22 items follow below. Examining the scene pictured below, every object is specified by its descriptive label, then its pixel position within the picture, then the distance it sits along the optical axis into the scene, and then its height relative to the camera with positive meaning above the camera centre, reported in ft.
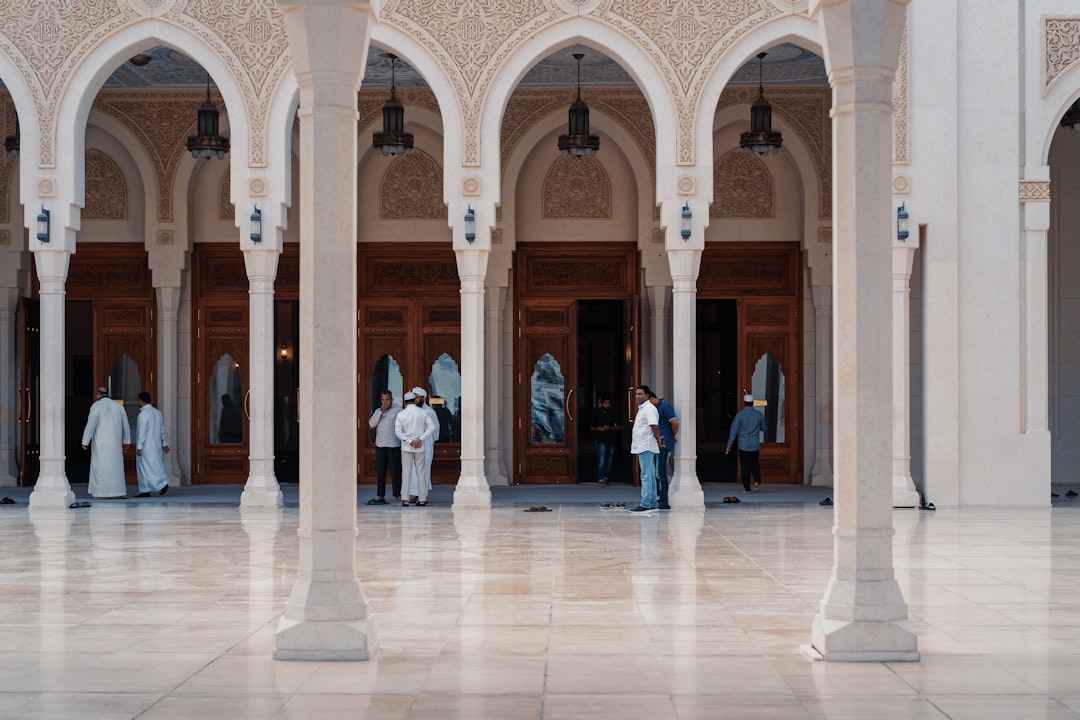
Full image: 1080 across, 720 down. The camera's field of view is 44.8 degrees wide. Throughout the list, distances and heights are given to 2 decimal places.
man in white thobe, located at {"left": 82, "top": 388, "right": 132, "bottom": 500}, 44.04 -2.49
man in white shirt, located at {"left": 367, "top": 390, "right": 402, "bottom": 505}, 42.19 -2.38
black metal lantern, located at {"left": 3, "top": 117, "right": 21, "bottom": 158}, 45.85 +8.05
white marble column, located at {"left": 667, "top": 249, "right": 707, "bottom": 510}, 39.60 -0.21
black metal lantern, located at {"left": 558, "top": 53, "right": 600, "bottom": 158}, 43.04 +7.61
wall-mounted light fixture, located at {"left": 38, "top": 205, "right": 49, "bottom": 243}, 39.37 +4.43
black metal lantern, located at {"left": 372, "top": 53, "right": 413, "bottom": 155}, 43.27 +7.80
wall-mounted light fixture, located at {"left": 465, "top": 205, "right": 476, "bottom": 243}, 39.06 +4.35
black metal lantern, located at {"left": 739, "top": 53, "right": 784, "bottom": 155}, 43.91 +7.85
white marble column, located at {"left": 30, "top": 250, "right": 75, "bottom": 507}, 39.55 -0.32
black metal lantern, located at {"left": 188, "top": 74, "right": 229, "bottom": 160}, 43.42 +7.74
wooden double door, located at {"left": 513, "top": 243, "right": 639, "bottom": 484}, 49.90 +1.07
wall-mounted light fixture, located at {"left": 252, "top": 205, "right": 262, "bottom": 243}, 39.24 +4.38
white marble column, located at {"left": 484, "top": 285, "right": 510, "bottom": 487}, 48.83 -0.66
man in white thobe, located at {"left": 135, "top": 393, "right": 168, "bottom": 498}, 45.03 -2.71
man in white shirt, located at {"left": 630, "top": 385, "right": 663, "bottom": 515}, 38.70 -2.30
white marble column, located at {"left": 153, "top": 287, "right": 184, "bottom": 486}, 49.06 +0.28
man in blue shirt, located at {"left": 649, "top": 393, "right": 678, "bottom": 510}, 40.09 -2.18
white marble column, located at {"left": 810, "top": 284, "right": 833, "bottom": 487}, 48.62 -0.69
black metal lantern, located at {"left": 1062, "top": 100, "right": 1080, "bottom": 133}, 43.02 +8.12
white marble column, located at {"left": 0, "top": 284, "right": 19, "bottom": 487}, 49.14 -0.77
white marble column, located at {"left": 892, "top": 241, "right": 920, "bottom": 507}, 39.06 -0.21
